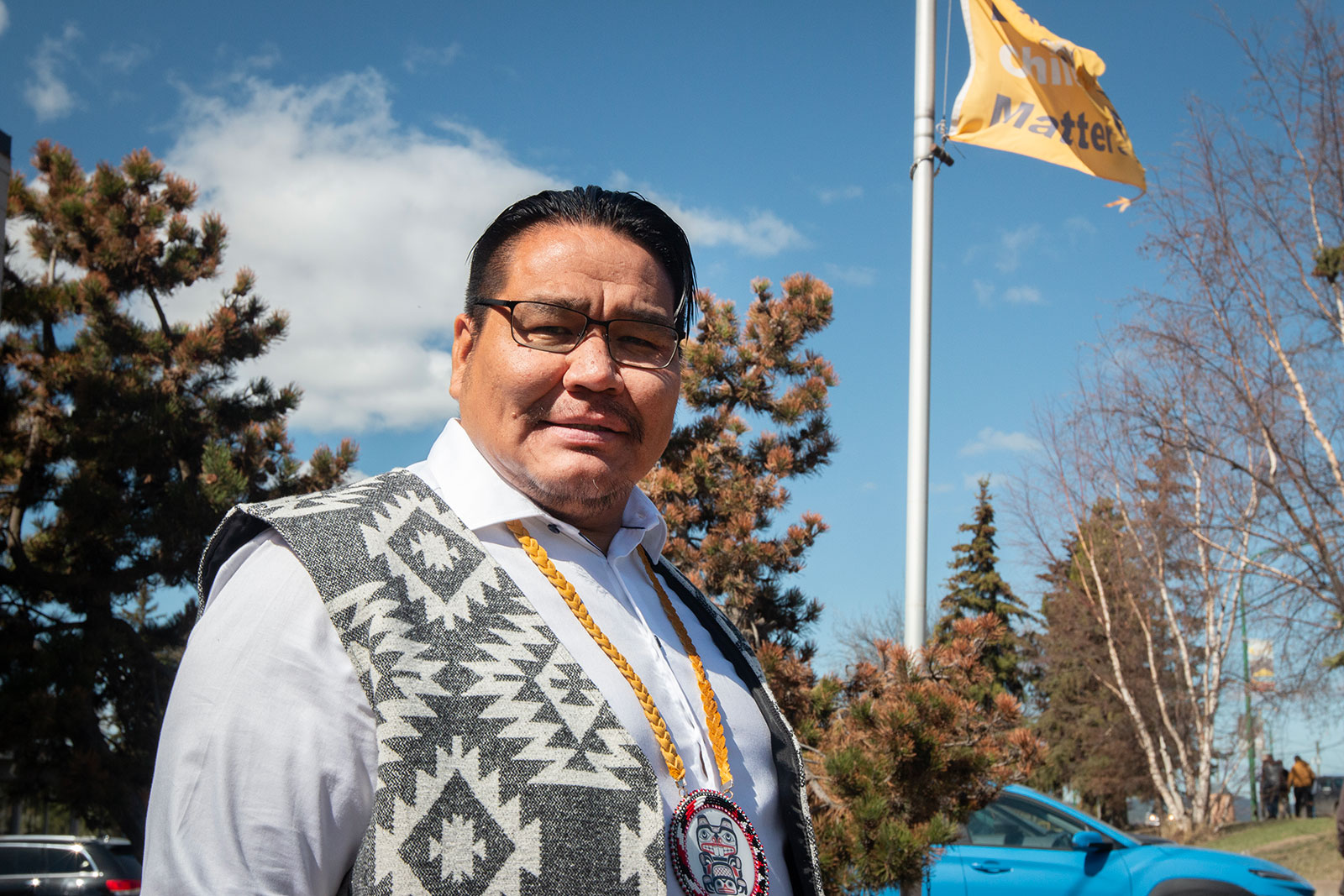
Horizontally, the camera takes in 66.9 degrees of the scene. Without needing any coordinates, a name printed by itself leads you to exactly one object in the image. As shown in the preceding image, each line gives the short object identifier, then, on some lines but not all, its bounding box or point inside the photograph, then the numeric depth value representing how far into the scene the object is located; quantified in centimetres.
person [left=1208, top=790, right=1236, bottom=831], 1936
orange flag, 727
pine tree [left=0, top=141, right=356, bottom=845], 838
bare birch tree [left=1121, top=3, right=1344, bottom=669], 1039
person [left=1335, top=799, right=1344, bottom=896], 574
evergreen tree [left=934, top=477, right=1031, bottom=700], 3183
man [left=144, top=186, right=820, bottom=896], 110
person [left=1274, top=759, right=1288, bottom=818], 2639
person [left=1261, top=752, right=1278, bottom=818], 2647
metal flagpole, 583
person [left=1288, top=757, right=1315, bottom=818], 2309
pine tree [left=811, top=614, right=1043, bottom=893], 376
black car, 1241
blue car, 633
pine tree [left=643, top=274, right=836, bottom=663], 641
